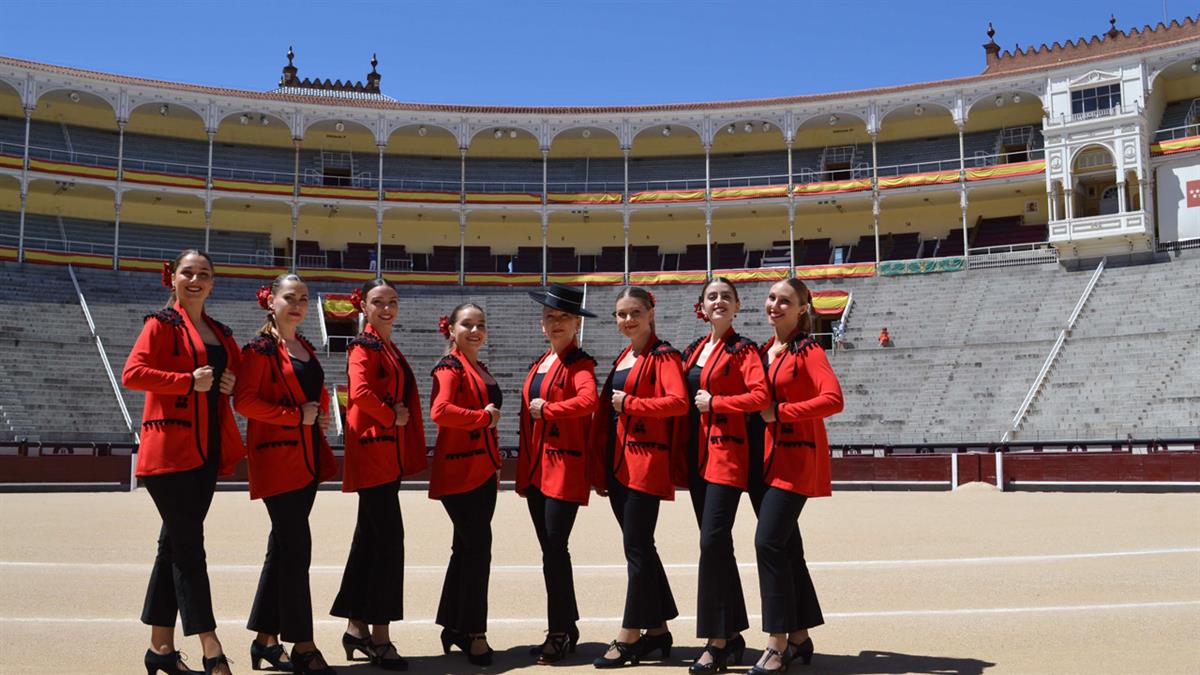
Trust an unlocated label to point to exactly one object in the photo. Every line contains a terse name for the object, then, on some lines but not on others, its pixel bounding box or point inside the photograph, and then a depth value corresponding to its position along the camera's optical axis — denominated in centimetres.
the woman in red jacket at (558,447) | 525
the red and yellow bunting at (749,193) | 3672
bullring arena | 712
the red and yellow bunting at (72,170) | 3372
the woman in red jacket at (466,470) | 522
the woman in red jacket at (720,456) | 491
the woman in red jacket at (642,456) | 511
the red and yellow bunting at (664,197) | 3734
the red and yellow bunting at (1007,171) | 3344
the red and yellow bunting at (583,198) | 3791
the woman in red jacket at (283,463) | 483
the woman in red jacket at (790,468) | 484
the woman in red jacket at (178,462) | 461
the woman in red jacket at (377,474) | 517
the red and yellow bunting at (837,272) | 3422
